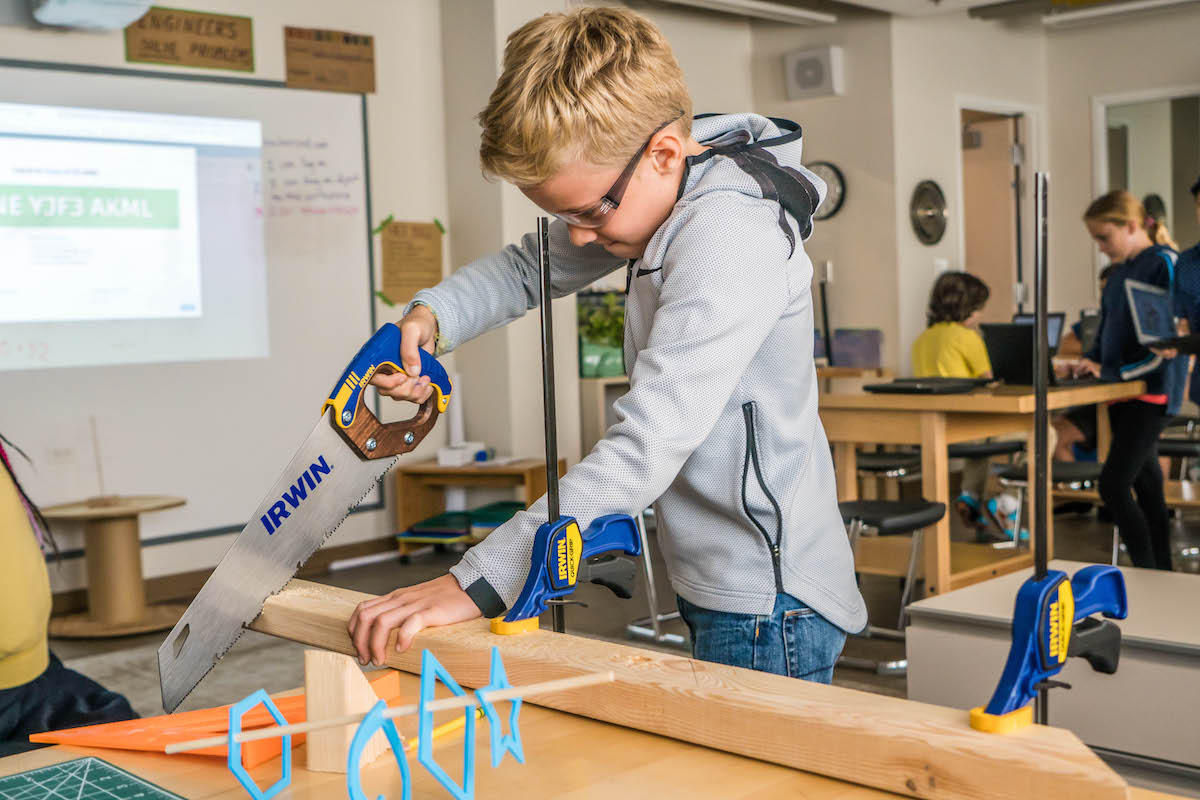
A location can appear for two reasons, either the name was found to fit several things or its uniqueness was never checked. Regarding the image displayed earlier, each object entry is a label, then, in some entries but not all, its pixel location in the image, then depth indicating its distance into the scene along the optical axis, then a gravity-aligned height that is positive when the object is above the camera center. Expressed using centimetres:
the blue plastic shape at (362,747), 90 -31
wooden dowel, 92 -28
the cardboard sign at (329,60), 552 +131
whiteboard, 485 -10
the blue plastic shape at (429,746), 92 -31
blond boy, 117 -2
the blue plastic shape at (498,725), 92 -30
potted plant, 641 -2
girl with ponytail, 432 -21
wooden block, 105 -31
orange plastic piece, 113 -37
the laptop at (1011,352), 445 -11
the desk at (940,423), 390 -32
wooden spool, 463 -84
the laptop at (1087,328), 649 -5
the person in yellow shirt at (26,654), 169 -42
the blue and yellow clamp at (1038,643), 91 -25
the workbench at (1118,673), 225 -68
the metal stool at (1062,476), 476 -61
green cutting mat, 106 -38
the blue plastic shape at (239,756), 97 -33
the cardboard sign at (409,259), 594 +41
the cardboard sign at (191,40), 501 +130
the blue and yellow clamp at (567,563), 115 -22
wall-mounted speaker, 722 +153
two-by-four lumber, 88 -32
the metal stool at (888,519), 376 -60
